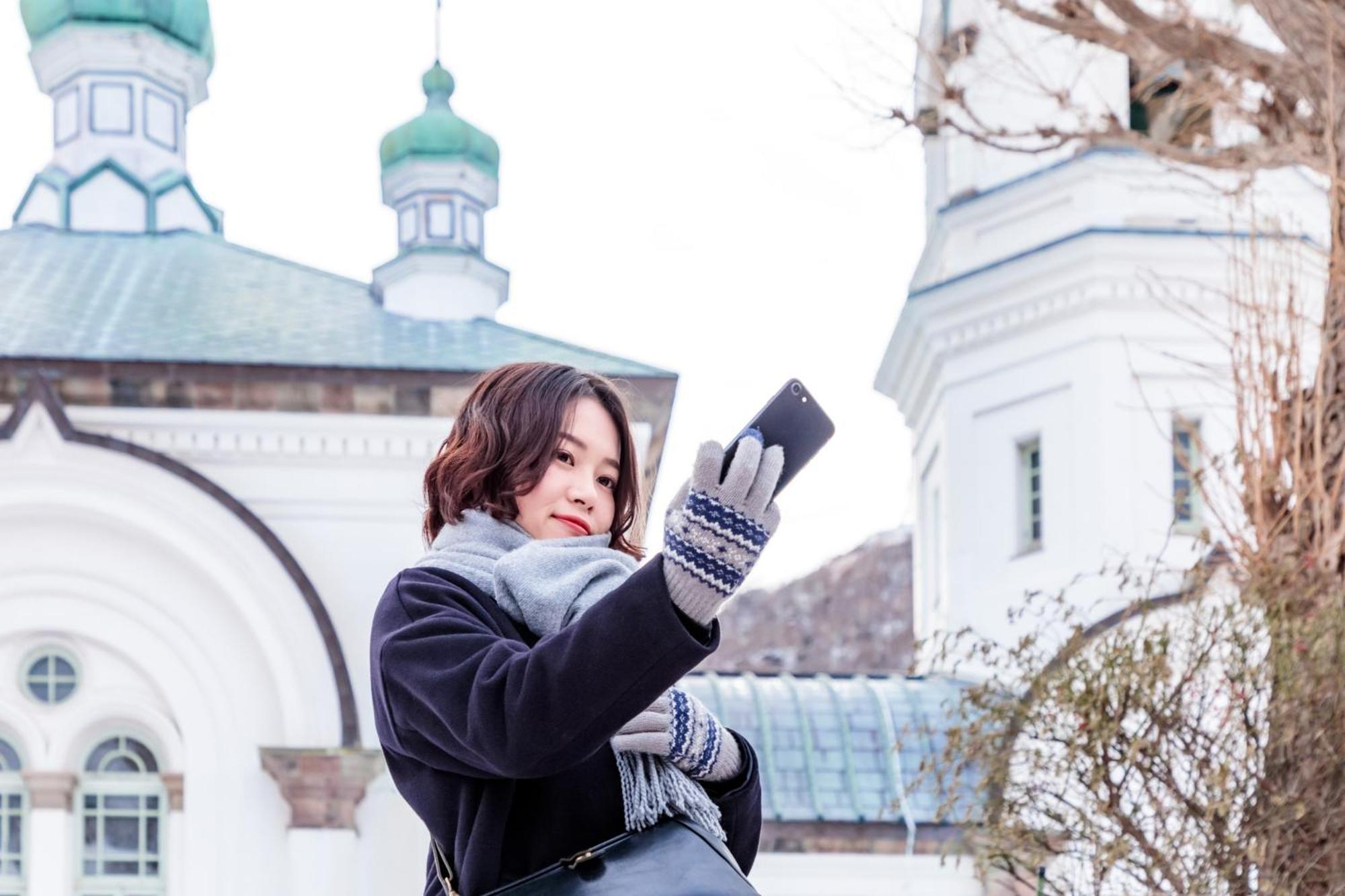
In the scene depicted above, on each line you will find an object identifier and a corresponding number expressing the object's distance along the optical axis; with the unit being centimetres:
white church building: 1377
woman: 228
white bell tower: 1709
